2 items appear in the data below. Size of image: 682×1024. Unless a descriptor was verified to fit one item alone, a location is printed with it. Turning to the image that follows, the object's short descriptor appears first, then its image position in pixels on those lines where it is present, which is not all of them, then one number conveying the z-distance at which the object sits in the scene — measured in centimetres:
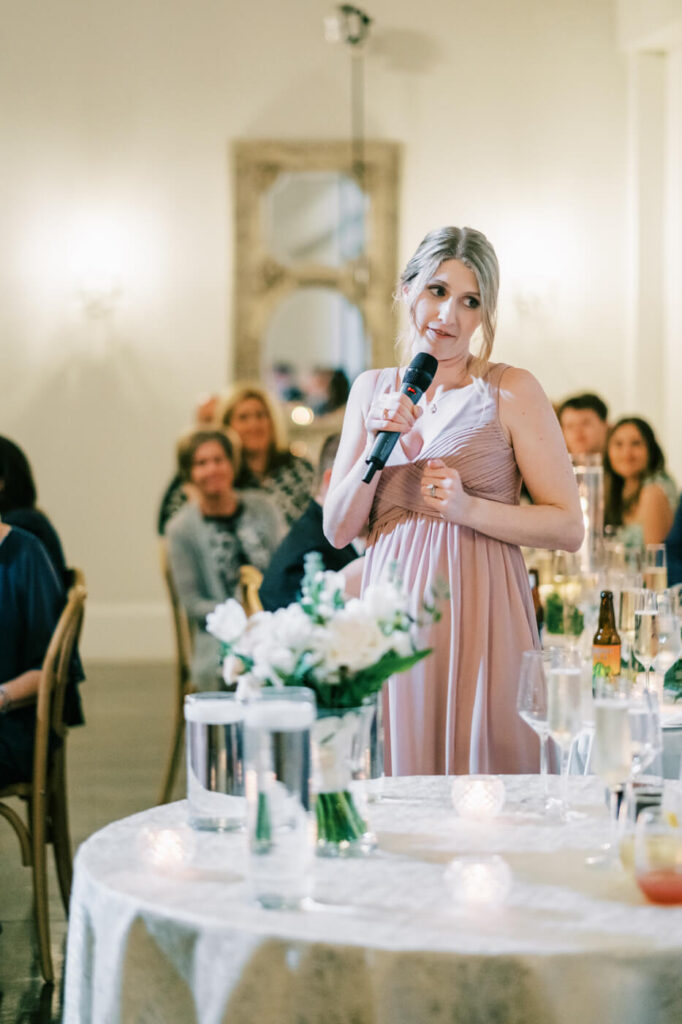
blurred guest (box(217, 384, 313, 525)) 679
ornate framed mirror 976
